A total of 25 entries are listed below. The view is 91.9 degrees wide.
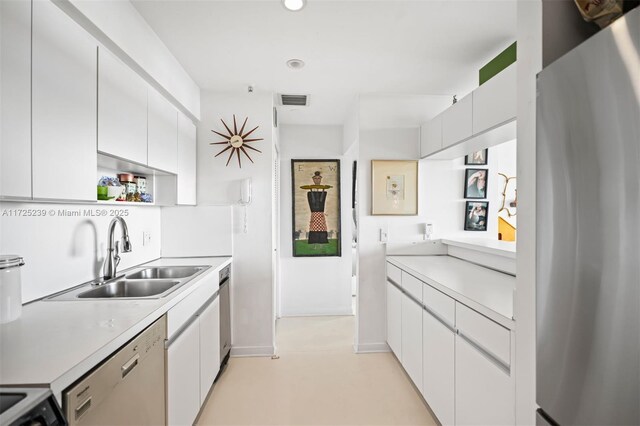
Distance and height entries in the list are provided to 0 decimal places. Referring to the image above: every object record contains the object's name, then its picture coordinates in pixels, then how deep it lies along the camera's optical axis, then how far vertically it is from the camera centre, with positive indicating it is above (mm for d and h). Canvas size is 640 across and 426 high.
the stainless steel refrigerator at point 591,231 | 651 -42
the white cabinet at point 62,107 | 1116 +418
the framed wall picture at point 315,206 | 4043 +92
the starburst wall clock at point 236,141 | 2906 +674
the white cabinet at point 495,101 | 1697 +666
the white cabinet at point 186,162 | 2470 +431
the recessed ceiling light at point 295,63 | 2305 +1139
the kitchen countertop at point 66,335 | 846 -426
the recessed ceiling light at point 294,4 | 1661 +1135
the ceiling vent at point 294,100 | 3054 +1148
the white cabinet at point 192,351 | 1584 -836
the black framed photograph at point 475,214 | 3018 -7
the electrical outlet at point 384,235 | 3016 -214
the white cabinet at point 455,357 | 1309 -772
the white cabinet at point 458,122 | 2105 +668
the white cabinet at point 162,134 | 1964 +542
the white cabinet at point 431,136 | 2578 +683
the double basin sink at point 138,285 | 1611 -438
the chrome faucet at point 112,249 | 1852 -223
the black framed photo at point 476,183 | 2992 +294
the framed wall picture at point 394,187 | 3010 +254
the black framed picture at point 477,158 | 2979 +534
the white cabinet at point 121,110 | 1471 +538
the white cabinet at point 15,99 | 985 +376
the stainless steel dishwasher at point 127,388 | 917 -620
